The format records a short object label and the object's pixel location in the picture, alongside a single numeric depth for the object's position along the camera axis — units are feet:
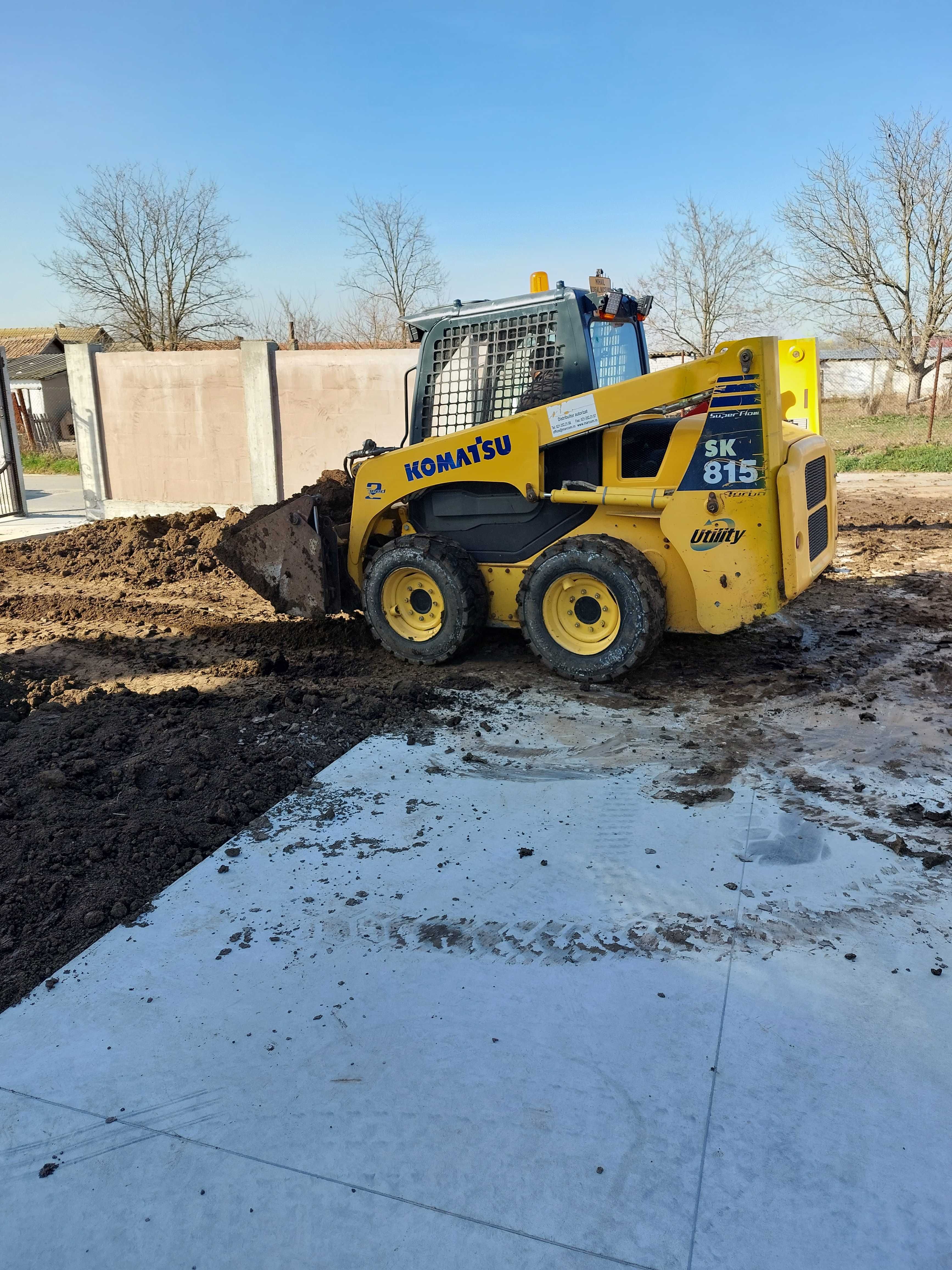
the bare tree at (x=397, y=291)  111.04
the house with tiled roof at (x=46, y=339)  120.06
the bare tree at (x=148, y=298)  105.29
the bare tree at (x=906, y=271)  95.25
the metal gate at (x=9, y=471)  44.86
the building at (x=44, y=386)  105.81
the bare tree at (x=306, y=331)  130.82
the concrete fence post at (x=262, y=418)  40.04
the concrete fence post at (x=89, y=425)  44.06
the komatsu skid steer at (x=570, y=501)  17.12
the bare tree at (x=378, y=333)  107.76
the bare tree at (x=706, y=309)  100.58
